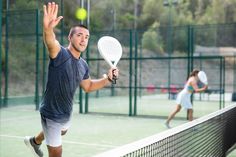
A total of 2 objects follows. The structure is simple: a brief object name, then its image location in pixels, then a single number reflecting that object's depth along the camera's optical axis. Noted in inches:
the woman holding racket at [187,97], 403.5
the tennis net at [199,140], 128.6
